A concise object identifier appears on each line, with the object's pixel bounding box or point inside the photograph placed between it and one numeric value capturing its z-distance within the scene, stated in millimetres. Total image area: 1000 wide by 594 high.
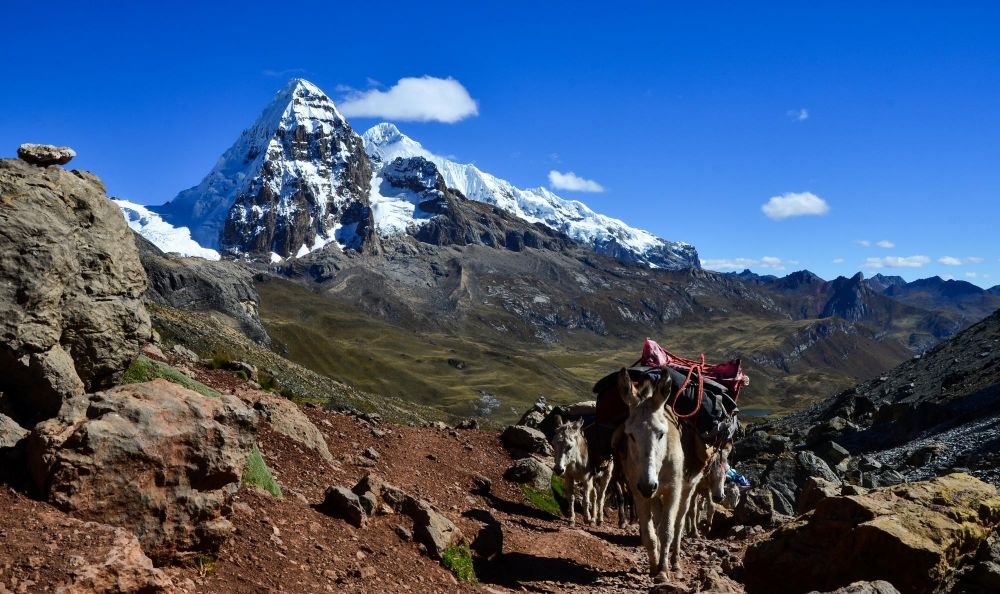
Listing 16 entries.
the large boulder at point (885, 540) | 10031
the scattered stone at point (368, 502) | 11625
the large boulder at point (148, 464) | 7750
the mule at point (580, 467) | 19500
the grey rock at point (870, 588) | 8570
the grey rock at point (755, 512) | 19511
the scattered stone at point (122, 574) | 6637
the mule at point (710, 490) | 17562
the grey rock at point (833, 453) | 30938
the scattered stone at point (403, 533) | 11562
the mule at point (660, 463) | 12281
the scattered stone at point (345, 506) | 11242
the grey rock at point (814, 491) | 17053
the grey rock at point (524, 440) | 25297
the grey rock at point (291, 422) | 15609
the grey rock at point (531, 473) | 21672
